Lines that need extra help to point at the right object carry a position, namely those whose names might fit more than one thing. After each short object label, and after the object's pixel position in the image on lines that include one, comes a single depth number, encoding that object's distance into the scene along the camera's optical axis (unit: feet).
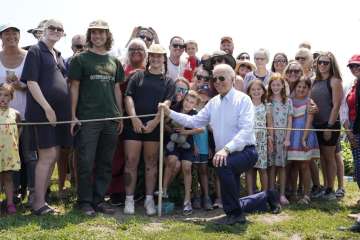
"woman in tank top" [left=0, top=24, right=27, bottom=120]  22.93
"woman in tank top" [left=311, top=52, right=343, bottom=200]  25.65
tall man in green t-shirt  21.76
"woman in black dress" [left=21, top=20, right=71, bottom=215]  20.97
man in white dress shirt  20.81
